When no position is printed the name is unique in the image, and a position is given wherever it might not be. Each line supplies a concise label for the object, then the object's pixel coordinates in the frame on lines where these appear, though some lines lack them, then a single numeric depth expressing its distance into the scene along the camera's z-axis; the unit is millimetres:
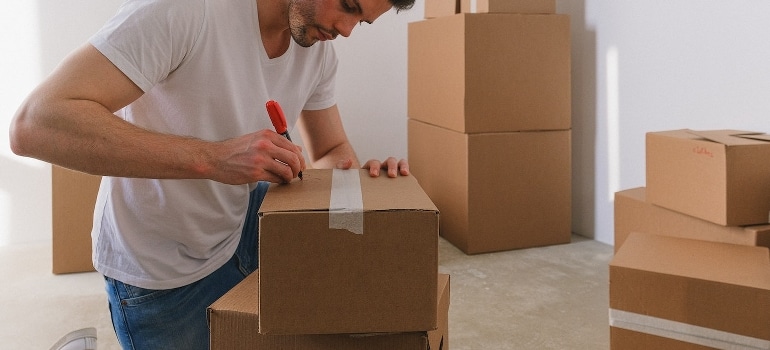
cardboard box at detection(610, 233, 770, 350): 1395
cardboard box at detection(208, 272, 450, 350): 901
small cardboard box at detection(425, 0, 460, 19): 3065
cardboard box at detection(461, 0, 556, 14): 2883
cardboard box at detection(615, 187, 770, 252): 1878
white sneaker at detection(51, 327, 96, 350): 778
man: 970
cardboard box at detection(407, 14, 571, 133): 2912
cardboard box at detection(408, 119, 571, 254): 2986
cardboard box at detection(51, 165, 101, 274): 2846
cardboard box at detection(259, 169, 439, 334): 840
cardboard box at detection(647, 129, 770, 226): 1861
